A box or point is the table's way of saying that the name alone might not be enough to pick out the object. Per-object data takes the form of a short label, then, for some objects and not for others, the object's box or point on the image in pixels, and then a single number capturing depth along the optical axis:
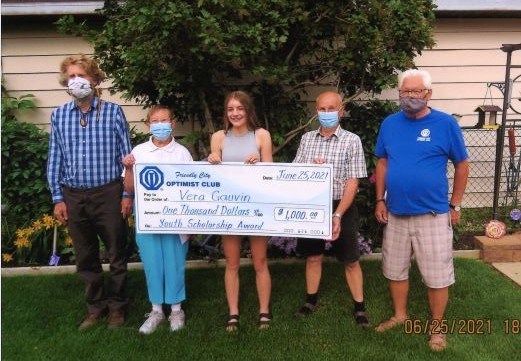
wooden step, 5.00
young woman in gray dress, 3.34
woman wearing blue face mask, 3.44
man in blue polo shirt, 3.07
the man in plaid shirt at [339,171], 3.36
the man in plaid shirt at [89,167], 3.41
